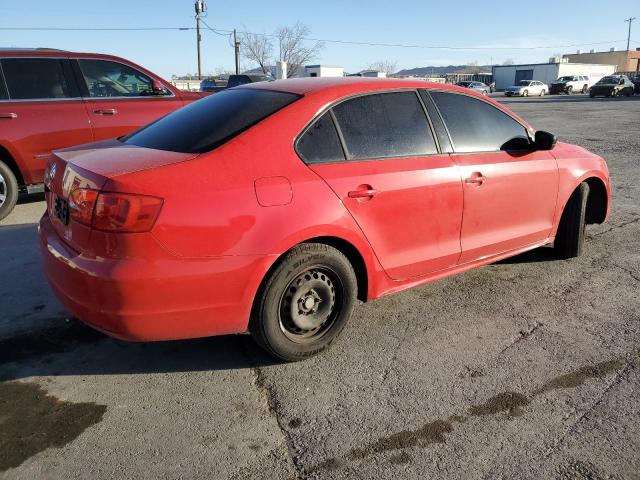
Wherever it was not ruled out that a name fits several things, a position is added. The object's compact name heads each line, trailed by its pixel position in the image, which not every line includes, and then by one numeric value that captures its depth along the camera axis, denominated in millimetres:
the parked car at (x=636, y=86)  41000
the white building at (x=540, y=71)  68938
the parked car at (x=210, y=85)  24906
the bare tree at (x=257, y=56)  65019
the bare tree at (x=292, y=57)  62531
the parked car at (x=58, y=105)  5941
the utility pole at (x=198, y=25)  52062
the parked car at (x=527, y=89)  46434
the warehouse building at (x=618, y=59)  96938
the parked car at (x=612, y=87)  38188
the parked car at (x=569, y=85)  48906
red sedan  2514
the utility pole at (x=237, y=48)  57622
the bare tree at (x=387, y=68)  89712
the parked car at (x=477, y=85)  46156
